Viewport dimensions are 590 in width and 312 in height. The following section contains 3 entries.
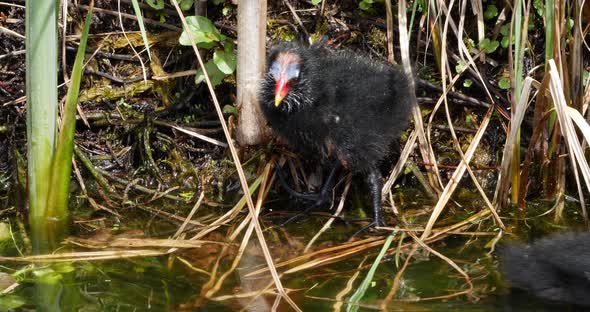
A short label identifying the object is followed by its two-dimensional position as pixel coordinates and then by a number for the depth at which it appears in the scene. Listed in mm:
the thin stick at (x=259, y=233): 5230
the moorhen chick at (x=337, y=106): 6777
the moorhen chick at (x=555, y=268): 5207
